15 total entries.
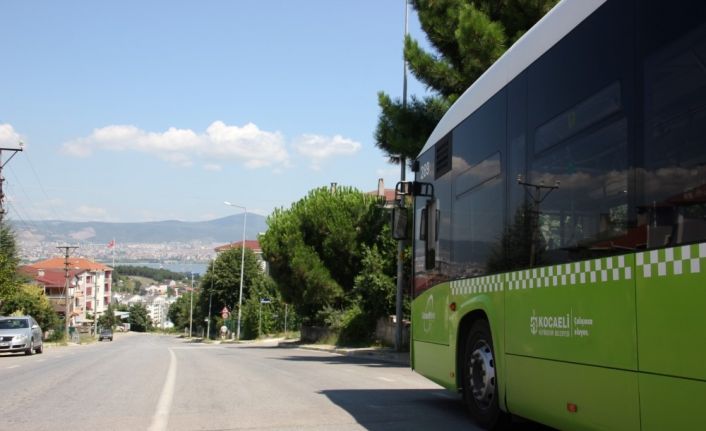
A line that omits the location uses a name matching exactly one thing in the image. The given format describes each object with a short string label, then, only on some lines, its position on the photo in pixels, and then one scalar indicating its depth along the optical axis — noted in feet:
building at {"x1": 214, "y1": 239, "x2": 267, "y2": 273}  445.74
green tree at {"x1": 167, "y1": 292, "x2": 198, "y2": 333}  318.94
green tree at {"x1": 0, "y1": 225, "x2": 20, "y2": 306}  116.26
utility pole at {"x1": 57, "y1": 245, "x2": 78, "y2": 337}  211.66
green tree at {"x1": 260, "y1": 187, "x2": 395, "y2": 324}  100.89
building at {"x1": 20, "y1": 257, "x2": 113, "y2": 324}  378.73
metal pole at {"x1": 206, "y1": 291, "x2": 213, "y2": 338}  255.09
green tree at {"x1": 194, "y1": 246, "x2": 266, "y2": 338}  248.11
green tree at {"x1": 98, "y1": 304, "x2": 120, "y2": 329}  427.53
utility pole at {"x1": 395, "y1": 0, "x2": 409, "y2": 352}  69.23
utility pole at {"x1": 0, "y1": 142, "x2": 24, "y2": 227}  133.51
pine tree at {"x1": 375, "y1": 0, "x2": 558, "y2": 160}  52.44
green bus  11.87
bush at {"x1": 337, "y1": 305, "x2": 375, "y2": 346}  91.74
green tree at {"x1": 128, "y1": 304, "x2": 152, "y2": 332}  554.46
